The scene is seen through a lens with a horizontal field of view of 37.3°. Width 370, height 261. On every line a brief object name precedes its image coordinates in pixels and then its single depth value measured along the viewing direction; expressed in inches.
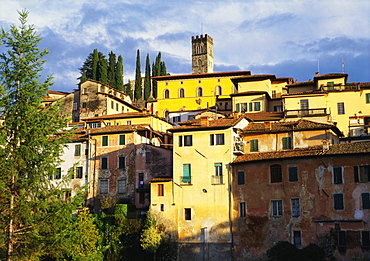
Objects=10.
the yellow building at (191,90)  3284.9
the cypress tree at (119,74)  3831.2
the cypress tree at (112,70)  3816.4
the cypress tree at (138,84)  4079.7
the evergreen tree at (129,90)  4084.6
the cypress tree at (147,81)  4090.6
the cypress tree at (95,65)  3814.0
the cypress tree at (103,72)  3710.6
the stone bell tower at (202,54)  5236.2
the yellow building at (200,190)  1841.8
